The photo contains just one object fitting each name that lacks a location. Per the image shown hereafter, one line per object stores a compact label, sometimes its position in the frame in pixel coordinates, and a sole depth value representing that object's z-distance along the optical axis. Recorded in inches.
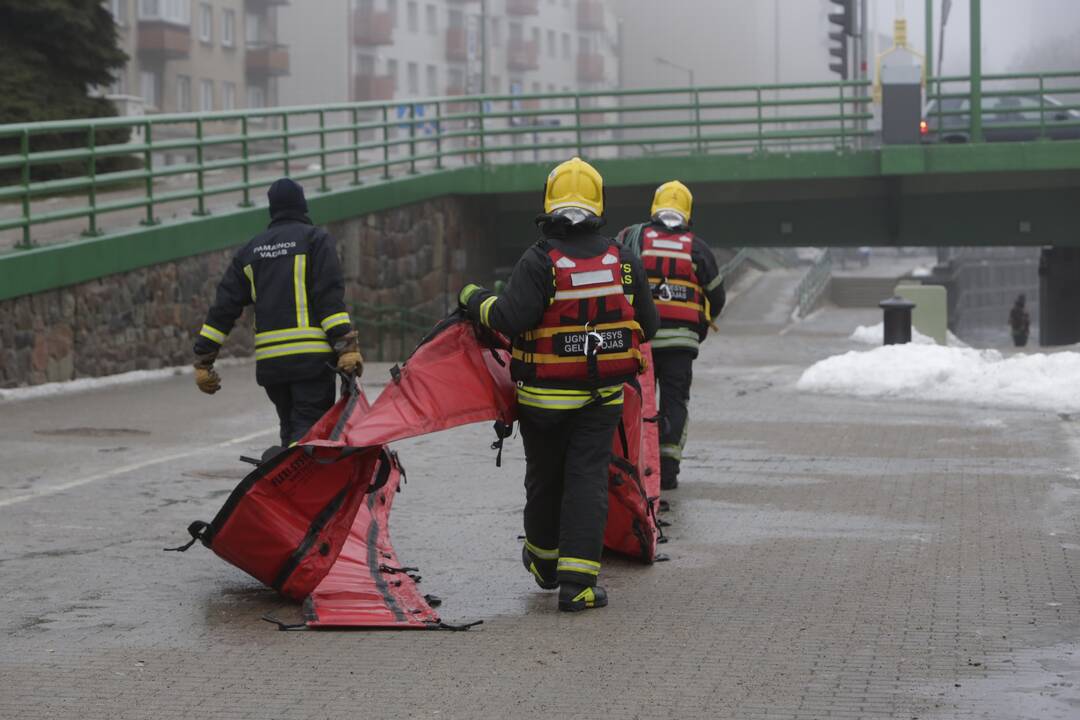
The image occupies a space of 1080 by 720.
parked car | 1044.5
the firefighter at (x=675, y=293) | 393.4
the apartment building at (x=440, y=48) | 2950.3
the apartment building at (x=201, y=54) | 2385.6
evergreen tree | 967.0
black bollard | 805.2
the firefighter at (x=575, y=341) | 266.1
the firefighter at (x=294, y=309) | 303.4
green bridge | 946.7
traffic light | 1124.8
